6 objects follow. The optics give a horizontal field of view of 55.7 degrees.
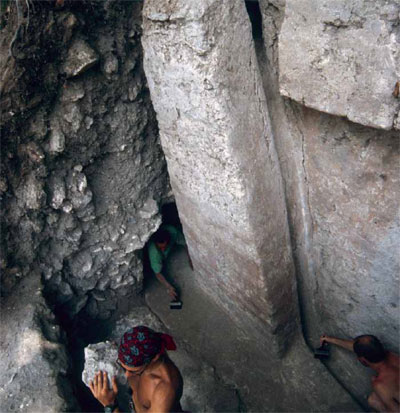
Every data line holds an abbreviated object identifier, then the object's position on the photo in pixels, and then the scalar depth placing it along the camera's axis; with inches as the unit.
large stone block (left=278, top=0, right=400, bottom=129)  52.8
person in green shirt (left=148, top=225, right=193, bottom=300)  133.2
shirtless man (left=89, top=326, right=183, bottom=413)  84.7
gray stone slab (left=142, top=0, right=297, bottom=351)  66.3
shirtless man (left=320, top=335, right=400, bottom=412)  89.2
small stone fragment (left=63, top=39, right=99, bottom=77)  86.1
